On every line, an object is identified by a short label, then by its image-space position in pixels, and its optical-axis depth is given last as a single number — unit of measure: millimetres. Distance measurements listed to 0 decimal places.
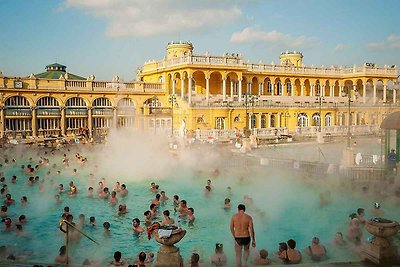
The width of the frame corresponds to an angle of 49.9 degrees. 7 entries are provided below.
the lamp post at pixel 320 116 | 49562
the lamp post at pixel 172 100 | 41212
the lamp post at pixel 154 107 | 45356
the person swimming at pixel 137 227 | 14398
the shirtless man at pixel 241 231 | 9469
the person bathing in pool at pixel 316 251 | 11422
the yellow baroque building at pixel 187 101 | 40438
